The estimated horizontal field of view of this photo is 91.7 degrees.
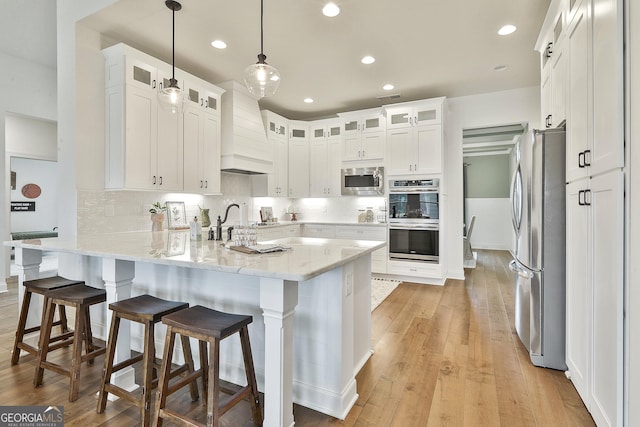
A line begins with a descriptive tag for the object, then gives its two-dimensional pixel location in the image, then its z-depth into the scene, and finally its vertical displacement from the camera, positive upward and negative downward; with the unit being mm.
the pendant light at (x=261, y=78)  2181 +967
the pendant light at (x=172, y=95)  2725 +1037
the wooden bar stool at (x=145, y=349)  1578 -735
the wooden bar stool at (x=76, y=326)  1843 -701
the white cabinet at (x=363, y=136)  5148 +1297
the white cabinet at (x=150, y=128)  3156 +951
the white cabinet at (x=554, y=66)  2162 +1144
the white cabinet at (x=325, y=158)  5574 +1004
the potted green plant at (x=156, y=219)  3441 -69
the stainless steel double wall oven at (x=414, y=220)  4660 -108
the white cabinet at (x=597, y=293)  1370 -419
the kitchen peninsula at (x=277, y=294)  1389 -504
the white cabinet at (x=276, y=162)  5287 +907
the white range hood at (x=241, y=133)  4398 +1185
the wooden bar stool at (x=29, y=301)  2125 -637
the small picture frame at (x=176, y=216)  3997 -43
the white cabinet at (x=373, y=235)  4980 -373
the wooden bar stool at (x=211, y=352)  1365 -654
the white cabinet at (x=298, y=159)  5754 +1008
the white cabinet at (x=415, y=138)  4672 +1172
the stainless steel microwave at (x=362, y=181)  5121 +538
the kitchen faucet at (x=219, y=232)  2443 -152
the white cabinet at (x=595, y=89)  1349 +634
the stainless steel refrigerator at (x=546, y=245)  2213 -239
